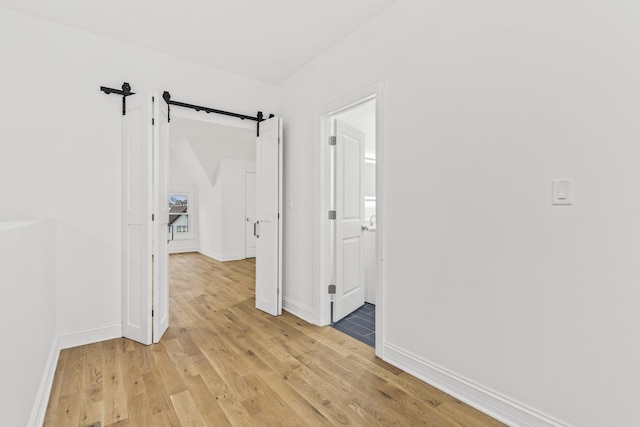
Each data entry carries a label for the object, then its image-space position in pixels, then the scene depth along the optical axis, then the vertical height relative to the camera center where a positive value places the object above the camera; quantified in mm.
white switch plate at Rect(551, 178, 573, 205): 1459 +107
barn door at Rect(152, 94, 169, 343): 2623 -23
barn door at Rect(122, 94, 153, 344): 2592 -31
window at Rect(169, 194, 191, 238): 7656 -18
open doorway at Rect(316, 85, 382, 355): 3031 -142
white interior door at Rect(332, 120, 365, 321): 3115 -67
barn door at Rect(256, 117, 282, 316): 3340 -33
